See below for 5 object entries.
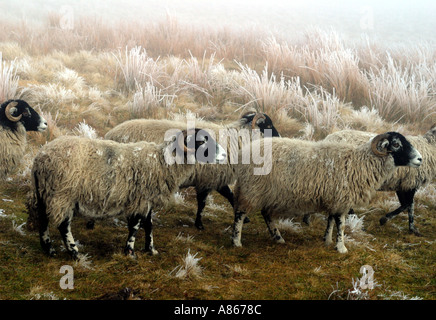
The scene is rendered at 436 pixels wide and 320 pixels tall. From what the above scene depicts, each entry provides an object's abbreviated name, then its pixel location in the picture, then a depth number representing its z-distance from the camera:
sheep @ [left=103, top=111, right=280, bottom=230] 7.40
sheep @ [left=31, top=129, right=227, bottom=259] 5.40
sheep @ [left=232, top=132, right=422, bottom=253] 6.39
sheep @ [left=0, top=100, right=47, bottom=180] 6.75
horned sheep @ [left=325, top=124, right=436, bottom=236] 7.71
